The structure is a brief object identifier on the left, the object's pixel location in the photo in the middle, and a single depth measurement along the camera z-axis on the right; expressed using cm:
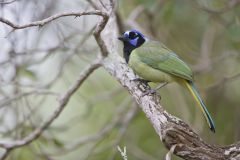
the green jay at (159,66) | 916
